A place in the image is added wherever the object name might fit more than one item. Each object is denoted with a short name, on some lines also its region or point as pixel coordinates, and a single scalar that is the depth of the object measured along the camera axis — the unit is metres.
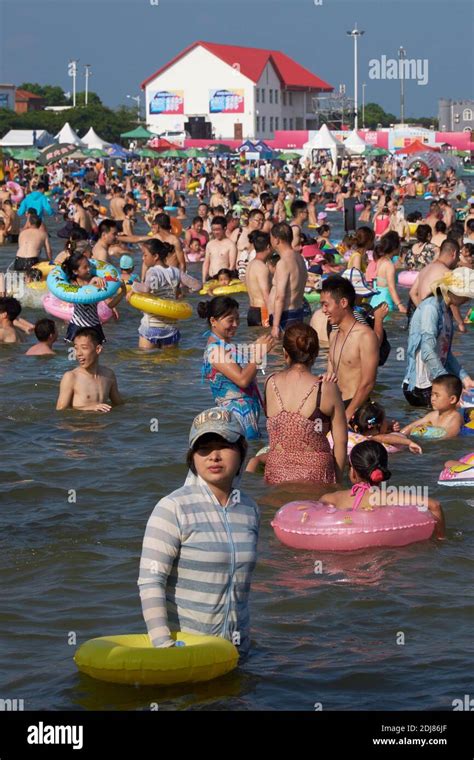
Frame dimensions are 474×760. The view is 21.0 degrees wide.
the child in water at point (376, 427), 8.30
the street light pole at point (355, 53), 95.75
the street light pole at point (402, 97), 100.81
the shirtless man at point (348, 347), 7.51
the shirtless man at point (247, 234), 16.80
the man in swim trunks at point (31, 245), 17.92
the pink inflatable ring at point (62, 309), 13.47
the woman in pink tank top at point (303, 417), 6.61
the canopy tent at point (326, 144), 66.00
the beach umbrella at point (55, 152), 52.62
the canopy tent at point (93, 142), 64.56
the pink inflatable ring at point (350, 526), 6.43
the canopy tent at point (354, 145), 67.81
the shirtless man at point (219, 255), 16.53
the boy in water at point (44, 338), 11.89
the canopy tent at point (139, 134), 73.00
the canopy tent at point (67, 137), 62.41
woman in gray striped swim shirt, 4.23
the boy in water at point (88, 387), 9.58
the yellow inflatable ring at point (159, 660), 4.28
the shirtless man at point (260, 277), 12.92
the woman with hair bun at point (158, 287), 12.27
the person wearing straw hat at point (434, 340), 9.08
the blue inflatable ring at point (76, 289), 11.38
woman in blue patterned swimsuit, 7.70
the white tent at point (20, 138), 68.14
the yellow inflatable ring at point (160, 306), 11.82
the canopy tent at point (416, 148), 64.28
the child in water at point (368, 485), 6.44
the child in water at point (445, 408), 8.77
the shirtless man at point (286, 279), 11.05
